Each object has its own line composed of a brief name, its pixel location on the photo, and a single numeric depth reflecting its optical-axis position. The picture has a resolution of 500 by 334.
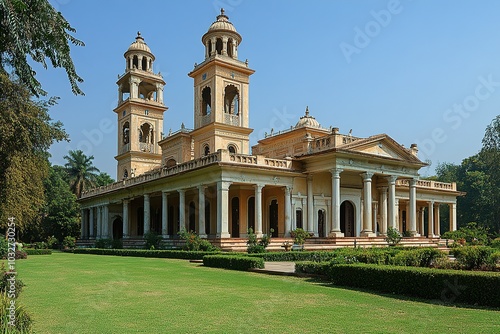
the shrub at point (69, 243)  47.25
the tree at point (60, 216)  55.84
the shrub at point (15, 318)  5.69
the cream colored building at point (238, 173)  32.44
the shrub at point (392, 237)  32.05
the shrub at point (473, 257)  13.82
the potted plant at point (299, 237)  29.09
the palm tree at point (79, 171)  66.56
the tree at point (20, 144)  21.52
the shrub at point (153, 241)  34.06
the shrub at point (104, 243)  40.84
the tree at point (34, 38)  7.65
